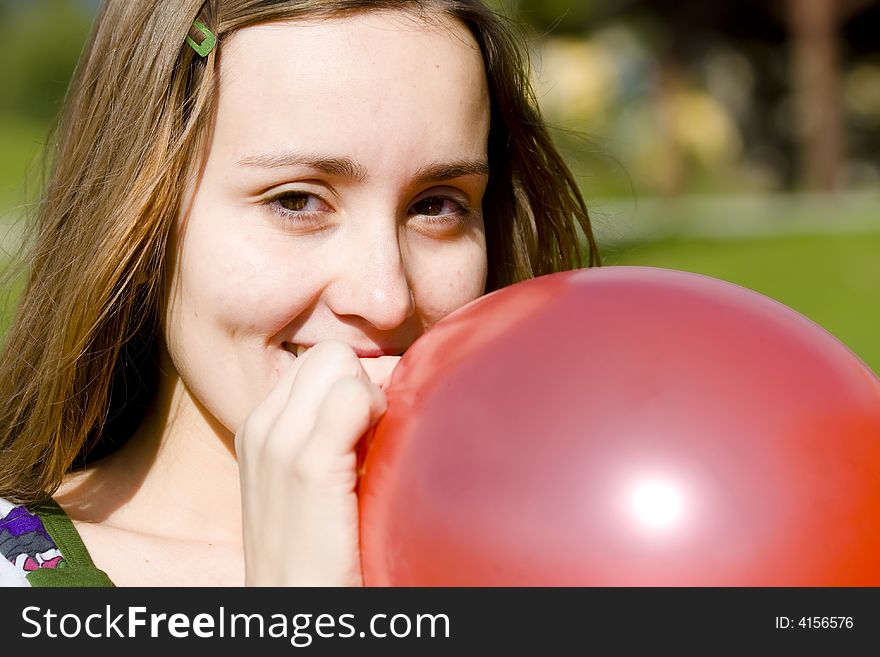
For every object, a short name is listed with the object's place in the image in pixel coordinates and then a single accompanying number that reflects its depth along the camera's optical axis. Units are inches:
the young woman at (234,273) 35.5
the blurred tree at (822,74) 550.3
